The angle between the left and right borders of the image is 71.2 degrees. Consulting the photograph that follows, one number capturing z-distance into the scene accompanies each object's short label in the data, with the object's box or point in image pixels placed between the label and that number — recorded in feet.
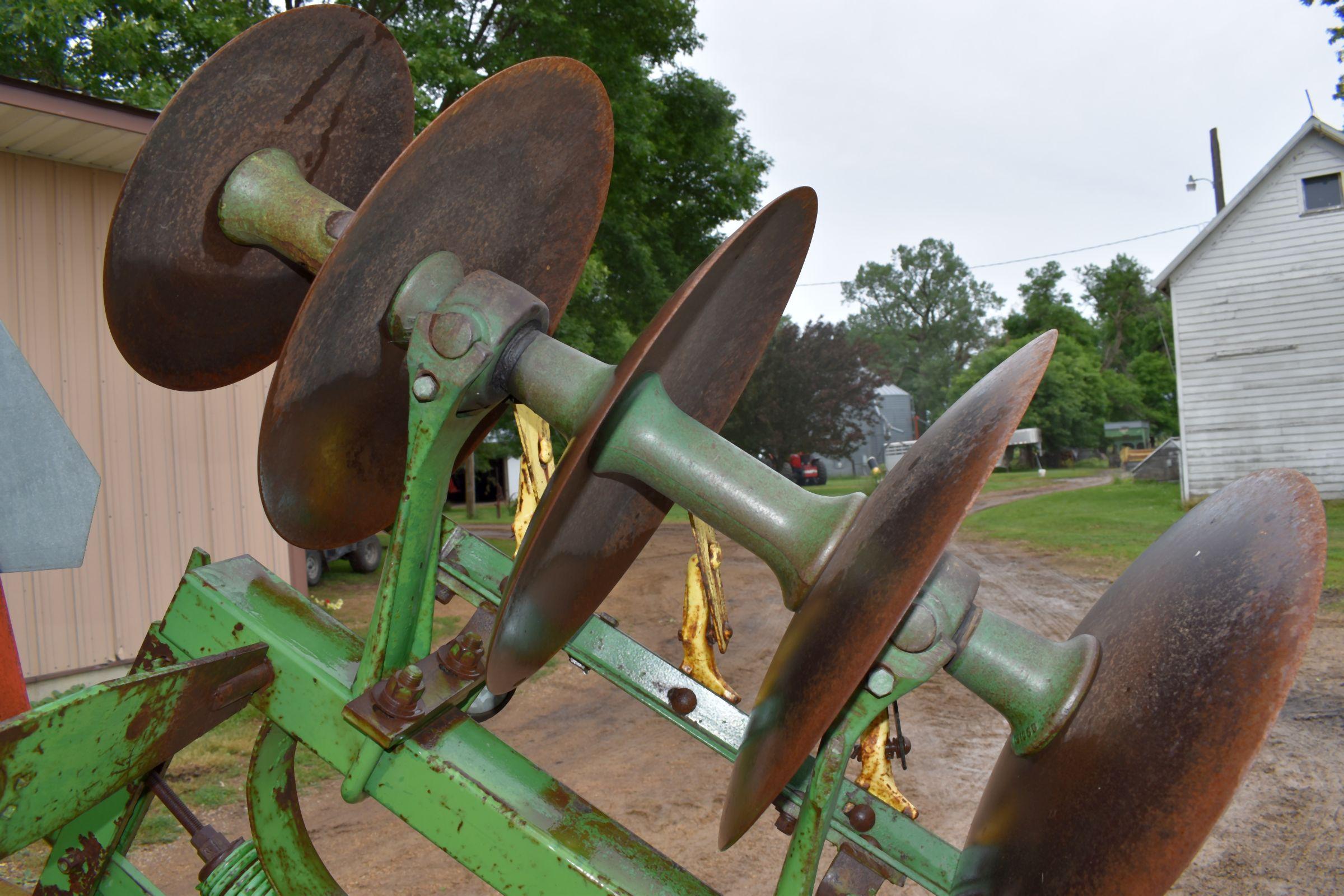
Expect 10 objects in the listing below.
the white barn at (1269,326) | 52.65
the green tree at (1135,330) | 153.69
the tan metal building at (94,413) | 18.37
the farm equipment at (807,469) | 91.81
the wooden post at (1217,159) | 93.76
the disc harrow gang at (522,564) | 4.29
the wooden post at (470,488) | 55.62
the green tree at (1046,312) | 169.58
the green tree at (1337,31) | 51.21
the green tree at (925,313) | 234.79
